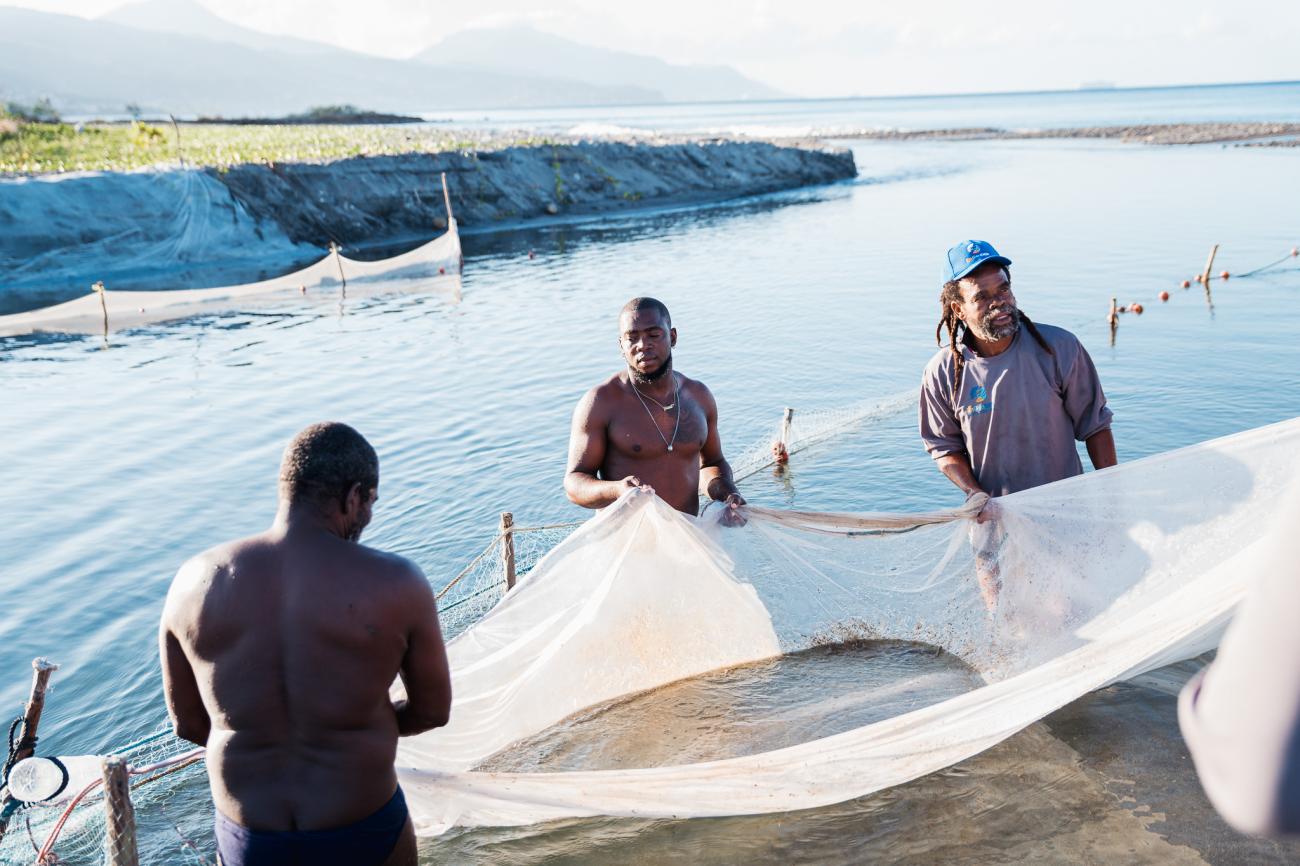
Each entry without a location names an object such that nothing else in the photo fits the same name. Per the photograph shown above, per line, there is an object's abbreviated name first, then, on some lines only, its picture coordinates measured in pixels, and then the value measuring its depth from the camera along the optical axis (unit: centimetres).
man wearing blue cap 397
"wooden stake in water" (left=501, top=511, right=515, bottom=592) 627
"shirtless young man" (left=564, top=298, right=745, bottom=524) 453
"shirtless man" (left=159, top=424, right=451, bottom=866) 234
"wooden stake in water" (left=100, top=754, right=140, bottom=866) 304
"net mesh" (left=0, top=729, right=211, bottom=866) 413
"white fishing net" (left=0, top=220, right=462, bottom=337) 1862
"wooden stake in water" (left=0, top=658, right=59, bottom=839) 368
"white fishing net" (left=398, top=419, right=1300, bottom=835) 338
